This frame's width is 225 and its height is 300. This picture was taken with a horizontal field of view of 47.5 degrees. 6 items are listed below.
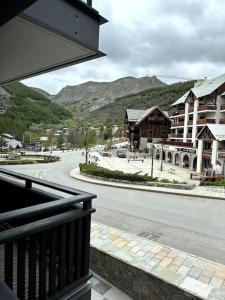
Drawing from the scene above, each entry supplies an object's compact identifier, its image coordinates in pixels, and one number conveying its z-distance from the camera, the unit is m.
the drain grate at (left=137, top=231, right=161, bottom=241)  10.95
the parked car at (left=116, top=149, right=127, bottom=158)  57.80
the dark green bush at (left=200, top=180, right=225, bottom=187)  23.48
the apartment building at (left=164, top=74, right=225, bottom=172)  32.53
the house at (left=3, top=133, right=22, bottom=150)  88.51
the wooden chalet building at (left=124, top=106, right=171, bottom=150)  64.50
